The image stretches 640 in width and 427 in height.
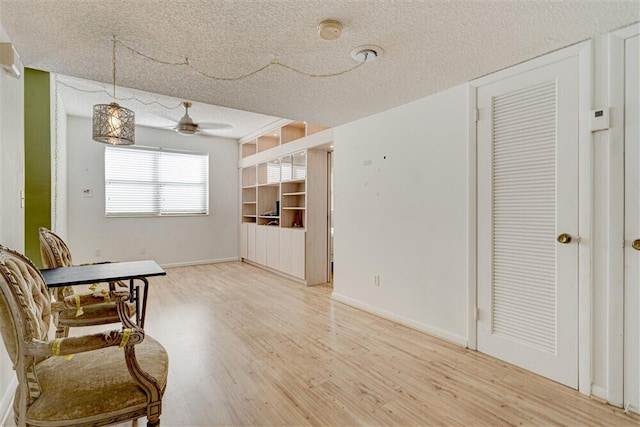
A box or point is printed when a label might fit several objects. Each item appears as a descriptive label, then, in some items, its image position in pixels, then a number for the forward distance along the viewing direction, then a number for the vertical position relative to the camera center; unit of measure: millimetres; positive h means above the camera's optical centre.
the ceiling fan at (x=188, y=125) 4324 +1277
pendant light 2484 +744
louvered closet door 2170 -57
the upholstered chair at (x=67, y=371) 1169 -682
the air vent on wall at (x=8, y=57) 1744 +907
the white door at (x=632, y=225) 1903 -84
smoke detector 1877 +1138
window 5789 +648
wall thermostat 1997 +606
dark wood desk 1830 -392
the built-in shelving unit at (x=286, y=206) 4965 +148
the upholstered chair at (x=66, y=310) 2121 -659
